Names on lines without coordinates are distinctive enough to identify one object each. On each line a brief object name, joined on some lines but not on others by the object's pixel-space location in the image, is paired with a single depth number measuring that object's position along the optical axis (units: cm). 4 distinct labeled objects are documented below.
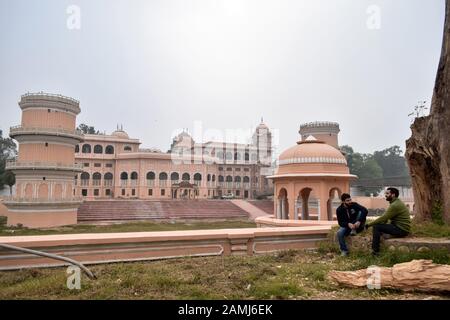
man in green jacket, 581
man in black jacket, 645
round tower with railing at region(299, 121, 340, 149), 4840
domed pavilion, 1748
